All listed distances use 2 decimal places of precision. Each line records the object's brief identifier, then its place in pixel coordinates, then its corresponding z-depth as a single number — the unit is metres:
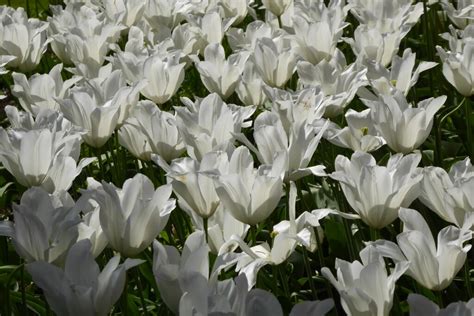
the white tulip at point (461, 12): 6.59
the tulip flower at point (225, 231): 3.96
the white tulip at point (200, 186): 4.08
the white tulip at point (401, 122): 4.58
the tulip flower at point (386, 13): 6.47
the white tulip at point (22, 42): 6.77
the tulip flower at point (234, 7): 7.55
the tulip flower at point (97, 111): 5.10
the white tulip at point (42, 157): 4.51
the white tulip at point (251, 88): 5.78
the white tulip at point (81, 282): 3.10
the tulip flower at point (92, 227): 3.74
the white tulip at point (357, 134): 4.69
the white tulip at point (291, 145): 4.31
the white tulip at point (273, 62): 5.78
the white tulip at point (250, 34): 6.49
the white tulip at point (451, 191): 3.78
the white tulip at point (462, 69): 5.25
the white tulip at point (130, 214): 3.71
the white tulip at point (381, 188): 3.93
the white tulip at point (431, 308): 2.71
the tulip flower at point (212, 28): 6.81
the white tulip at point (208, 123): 4.68
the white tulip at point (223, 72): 5.84
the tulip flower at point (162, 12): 7.48
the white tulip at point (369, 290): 3.14
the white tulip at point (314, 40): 6.07
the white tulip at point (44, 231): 3.55
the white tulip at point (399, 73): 5.38
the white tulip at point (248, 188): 3.92
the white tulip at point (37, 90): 5.86
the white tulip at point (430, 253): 3.41
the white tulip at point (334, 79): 5.20
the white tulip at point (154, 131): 4.89
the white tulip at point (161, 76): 5.77
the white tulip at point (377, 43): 5.90
